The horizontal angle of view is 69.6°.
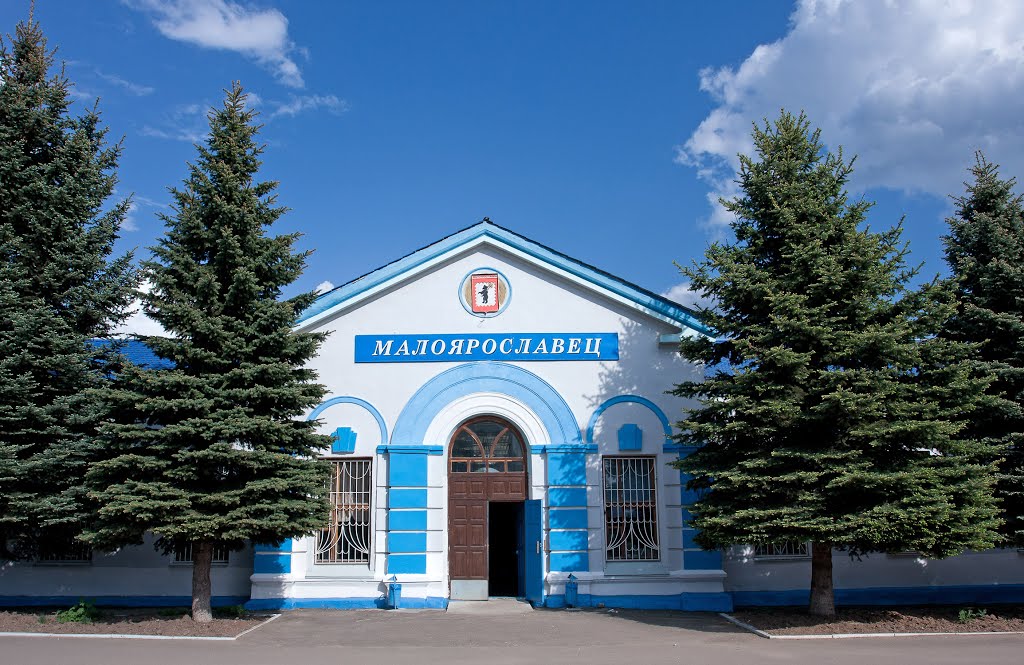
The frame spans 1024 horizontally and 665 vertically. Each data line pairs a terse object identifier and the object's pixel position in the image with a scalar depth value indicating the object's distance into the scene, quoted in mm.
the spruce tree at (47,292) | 12047
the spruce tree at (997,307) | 12180
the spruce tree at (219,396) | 11156
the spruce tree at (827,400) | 10945
